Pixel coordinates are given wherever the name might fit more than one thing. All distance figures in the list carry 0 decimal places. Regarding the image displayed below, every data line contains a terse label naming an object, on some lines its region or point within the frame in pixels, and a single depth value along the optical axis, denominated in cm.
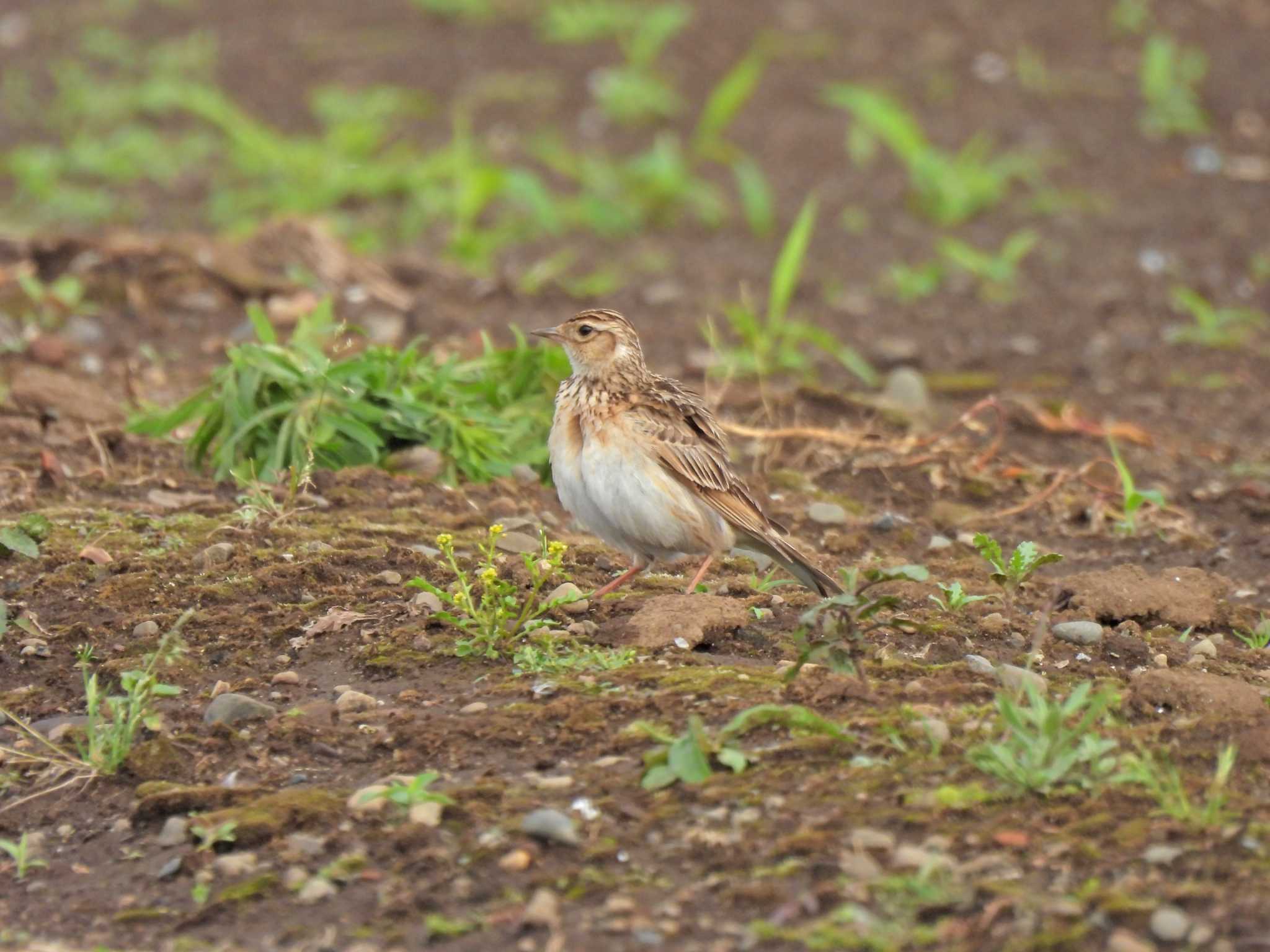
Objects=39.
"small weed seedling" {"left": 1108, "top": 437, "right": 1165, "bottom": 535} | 1390
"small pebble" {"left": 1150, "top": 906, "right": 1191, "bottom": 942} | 750
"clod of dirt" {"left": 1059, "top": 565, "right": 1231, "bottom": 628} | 1159
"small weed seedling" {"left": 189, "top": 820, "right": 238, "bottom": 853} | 857
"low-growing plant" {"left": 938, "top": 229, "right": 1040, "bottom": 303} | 2150
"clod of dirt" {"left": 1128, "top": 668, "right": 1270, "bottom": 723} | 951
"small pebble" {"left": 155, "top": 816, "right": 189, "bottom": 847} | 872
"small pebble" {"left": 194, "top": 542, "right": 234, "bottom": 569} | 1159
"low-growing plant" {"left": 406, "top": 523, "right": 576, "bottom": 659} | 1014
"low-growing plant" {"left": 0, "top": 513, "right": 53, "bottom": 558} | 1162
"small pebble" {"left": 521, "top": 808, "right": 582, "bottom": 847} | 834
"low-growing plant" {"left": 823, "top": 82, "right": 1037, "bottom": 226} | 2347
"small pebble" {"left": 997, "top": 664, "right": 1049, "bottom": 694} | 927
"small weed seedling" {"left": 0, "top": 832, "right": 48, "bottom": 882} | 866
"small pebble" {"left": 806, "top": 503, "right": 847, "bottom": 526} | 1387
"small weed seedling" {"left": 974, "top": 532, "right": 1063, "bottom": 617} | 1013
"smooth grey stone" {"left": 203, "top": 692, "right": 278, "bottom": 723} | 971
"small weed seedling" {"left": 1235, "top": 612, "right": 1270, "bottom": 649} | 1127
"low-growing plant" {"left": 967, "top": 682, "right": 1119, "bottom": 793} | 844
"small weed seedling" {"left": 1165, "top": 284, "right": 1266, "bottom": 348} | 1978
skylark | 1137
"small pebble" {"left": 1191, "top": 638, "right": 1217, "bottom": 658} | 1095
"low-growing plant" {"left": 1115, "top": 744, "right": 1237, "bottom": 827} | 822
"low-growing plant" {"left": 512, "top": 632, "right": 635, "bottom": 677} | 1001
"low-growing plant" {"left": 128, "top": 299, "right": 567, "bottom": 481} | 1327
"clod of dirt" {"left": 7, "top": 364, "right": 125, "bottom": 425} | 1484
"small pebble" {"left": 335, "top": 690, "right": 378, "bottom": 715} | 976
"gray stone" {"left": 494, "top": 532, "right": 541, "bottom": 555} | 1232
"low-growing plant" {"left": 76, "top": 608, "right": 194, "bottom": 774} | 926
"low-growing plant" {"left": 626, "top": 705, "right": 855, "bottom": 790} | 872
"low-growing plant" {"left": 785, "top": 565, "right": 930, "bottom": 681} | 909
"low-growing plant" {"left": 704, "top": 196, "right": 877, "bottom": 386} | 1761
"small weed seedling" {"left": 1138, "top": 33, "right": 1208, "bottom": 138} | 2586
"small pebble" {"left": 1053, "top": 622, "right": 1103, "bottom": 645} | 1093
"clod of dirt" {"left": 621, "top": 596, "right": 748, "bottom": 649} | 1042
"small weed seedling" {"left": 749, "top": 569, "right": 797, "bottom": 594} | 1184
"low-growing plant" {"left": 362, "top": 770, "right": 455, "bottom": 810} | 859
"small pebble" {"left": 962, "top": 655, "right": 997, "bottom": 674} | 1005
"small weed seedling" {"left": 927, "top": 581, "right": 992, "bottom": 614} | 1066
